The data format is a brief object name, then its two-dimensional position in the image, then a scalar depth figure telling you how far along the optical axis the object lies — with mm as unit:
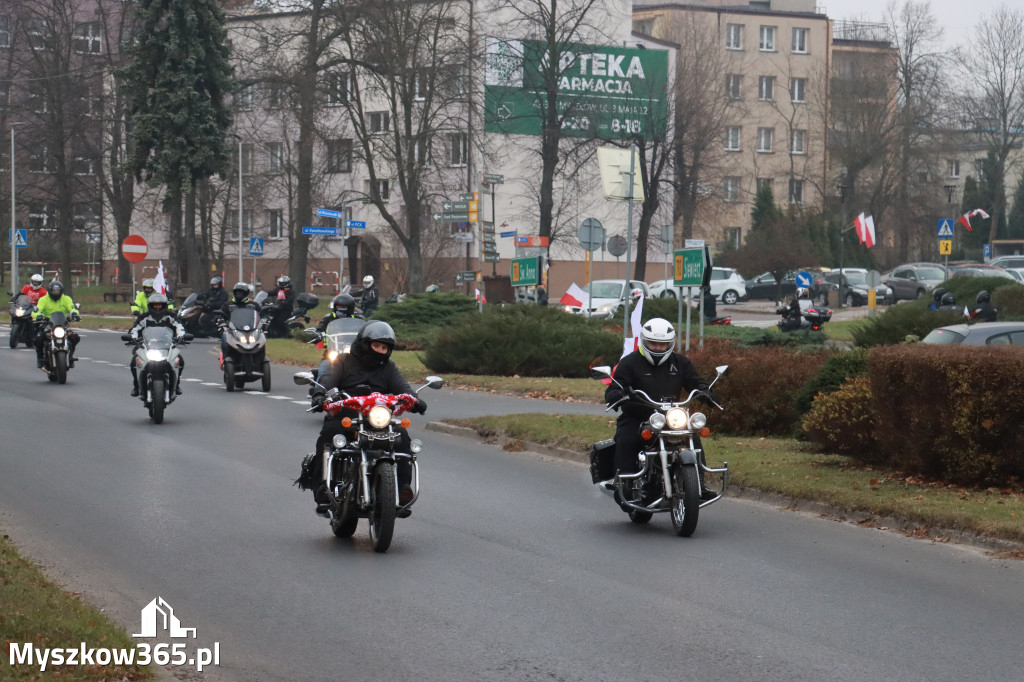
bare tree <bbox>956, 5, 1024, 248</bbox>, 86312
